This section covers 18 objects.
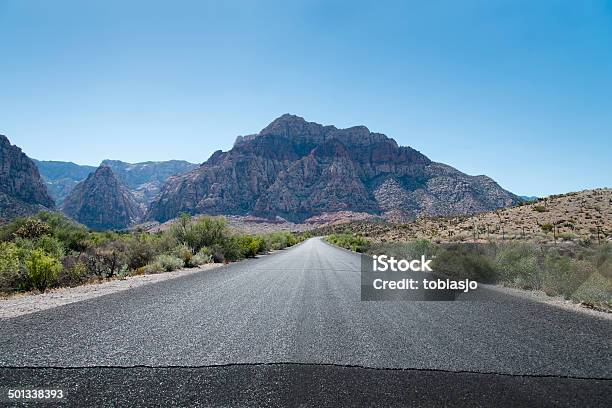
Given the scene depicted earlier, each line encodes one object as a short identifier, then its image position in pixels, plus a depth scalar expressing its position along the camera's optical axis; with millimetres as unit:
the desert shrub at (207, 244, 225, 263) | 28650
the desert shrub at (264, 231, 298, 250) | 56219
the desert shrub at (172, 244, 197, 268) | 24469
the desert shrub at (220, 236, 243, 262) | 30497
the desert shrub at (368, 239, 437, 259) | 27084
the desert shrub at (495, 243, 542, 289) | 15074
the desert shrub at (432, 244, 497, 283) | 17406
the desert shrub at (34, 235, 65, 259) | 22828
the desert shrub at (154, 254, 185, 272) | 21273
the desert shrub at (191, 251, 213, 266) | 24781
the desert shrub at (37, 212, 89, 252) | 30875
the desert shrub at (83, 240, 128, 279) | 18766
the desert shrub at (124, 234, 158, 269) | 23512
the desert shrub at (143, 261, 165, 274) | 20078
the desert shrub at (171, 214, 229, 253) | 31031
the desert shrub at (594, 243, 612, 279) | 13578
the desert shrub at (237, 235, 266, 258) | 35797
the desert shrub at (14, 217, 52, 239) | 29969
